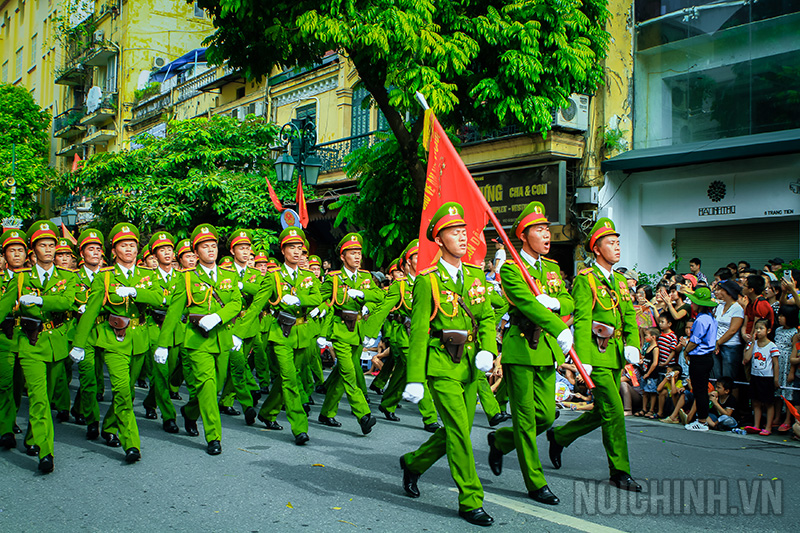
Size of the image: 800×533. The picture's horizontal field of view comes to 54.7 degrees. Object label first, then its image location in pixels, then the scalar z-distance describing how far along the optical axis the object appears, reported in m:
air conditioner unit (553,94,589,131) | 16.55
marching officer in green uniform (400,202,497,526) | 5.11
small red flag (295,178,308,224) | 15.49
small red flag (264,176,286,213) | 17.84
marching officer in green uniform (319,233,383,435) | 8.40
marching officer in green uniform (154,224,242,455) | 7.26
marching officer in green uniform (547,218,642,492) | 5.90
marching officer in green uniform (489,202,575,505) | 5.54
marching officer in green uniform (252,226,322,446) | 8.29
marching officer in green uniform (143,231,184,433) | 8.38
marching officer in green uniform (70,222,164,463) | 6.94
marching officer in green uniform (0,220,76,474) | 6.59
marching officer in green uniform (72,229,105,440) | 8.12
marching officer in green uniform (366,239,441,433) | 8.59
